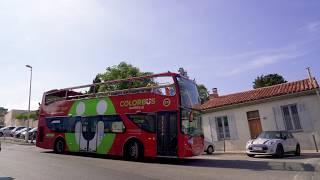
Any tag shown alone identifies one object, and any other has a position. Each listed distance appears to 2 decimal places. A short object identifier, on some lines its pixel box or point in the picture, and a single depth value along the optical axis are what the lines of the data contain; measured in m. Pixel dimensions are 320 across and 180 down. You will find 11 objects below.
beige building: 67.44
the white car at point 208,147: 22.53
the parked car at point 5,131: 45.84
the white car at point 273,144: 17.39
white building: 22.16
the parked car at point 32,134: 38.09
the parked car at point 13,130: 44.62
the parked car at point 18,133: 42.79
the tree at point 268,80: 54.43
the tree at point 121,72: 44.69
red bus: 14.83
